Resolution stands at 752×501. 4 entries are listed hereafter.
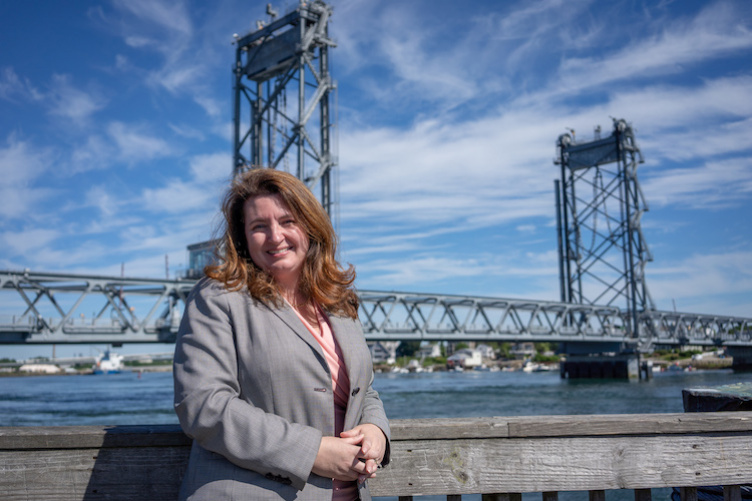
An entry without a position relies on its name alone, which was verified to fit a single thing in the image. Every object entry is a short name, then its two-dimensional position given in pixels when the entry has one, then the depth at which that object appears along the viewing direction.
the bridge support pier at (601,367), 55.50
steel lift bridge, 29.98
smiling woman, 1.68
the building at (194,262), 40.69
